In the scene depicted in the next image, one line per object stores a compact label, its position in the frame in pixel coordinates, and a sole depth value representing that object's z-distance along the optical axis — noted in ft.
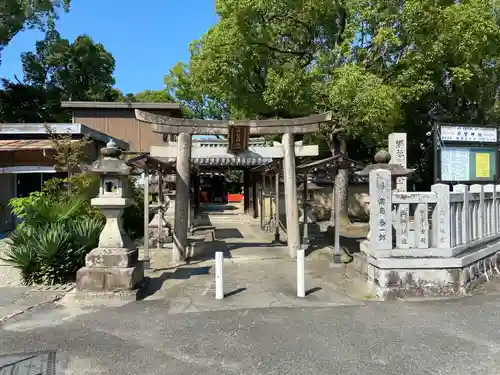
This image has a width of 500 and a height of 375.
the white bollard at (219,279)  23.40
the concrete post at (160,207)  44.30
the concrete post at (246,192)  84.45
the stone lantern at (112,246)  23.71
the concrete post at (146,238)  31.81
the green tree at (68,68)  99.86
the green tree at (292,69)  45.19
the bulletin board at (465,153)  36.96
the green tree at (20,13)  80.18
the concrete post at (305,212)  42.16
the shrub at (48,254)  27.40
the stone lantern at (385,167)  27.49
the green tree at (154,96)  115.85
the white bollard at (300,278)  24.03
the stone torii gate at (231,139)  34.32
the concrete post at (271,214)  55.06
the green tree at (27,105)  92.73
